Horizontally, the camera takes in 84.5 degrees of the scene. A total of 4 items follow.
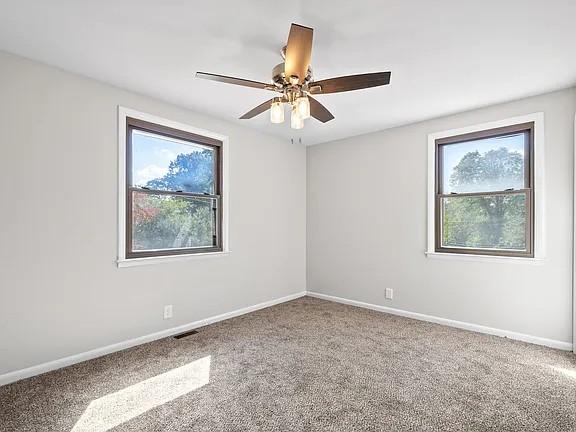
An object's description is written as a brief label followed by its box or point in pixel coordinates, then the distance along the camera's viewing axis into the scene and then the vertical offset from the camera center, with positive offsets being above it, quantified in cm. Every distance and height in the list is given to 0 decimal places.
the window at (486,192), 324 +29
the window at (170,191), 312 +28
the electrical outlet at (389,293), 413 -99
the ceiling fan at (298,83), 179 +86
